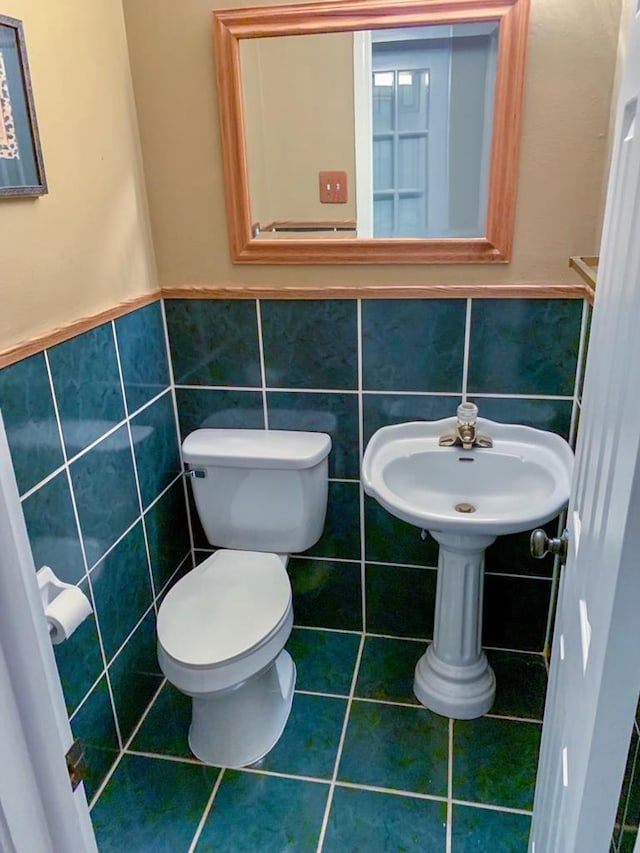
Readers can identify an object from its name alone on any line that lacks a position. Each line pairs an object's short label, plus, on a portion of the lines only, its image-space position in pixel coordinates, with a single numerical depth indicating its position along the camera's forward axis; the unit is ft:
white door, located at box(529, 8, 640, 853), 2.06
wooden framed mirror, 5.08
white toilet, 5.24
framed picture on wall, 4.07
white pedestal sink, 5.69
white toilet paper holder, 4.37
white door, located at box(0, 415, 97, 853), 2.14
